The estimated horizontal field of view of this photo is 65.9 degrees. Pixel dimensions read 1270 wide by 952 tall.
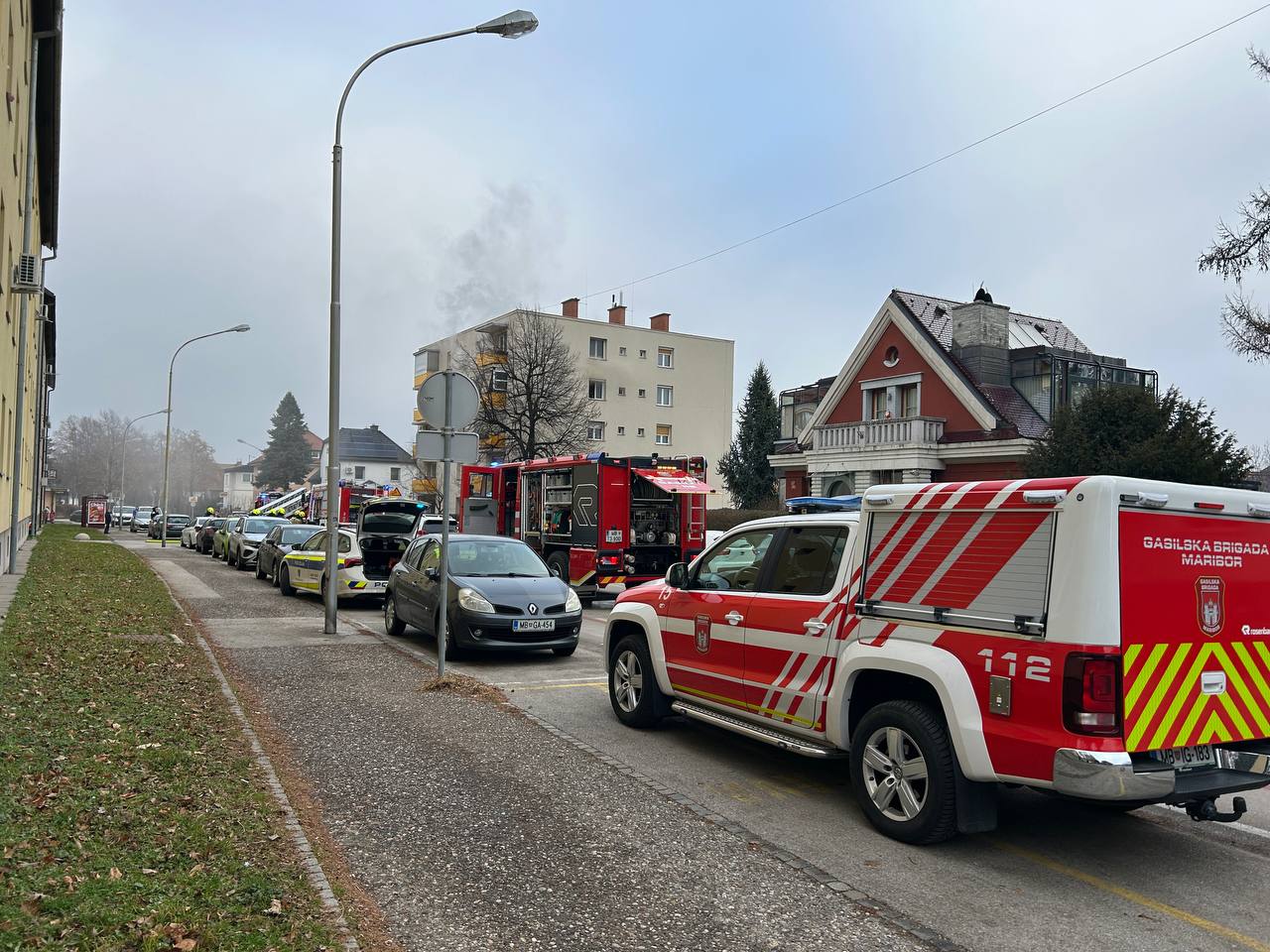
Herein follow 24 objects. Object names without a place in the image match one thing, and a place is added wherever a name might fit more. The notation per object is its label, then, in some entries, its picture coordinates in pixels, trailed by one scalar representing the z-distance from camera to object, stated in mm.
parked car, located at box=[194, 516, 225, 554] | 35375
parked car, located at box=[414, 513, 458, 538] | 19969
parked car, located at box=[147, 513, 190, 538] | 54203
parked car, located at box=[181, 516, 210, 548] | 39312
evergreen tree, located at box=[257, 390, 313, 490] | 118000
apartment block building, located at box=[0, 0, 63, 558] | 16312
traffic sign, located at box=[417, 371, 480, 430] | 9898
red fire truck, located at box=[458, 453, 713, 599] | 19109
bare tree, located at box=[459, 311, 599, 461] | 44375
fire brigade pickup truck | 4512
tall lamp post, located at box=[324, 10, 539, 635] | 13414
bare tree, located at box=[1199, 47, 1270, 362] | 19031
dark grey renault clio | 11133
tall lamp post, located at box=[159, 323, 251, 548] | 39034
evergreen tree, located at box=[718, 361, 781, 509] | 53531
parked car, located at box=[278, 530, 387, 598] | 17016
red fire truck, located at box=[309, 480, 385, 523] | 32438
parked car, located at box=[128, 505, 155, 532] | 69625
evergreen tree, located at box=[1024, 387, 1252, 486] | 21547
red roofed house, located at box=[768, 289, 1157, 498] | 31344
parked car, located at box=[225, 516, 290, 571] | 26859
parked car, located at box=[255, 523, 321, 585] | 21391
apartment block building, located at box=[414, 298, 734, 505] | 63312
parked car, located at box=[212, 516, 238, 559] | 29847
